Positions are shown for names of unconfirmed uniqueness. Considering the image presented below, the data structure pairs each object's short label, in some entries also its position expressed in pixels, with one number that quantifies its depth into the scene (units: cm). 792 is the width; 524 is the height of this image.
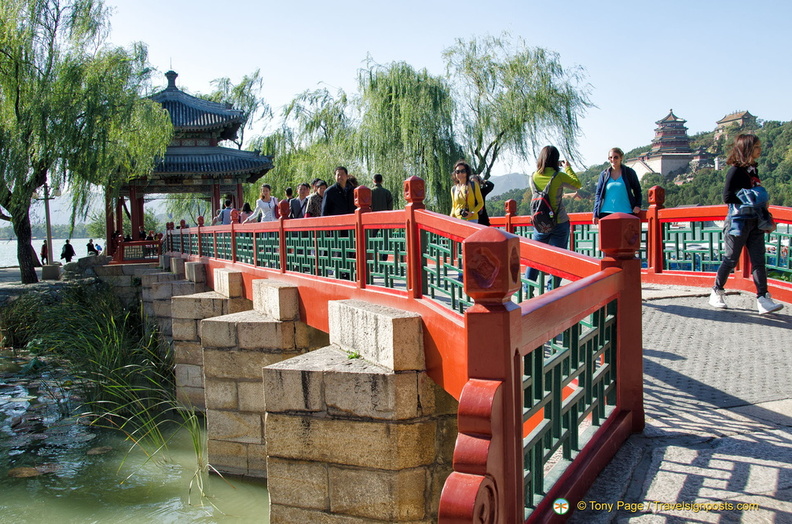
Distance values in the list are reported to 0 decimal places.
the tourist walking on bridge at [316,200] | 775
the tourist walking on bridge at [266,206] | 970
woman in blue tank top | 620
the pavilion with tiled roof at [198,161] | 2241
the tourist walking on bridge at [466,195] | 600
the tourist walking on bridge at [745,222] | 529
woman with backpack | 555
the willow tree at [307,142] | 2339
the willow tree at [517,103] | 2025
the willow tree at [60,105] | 1548
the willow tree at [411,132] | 1961
